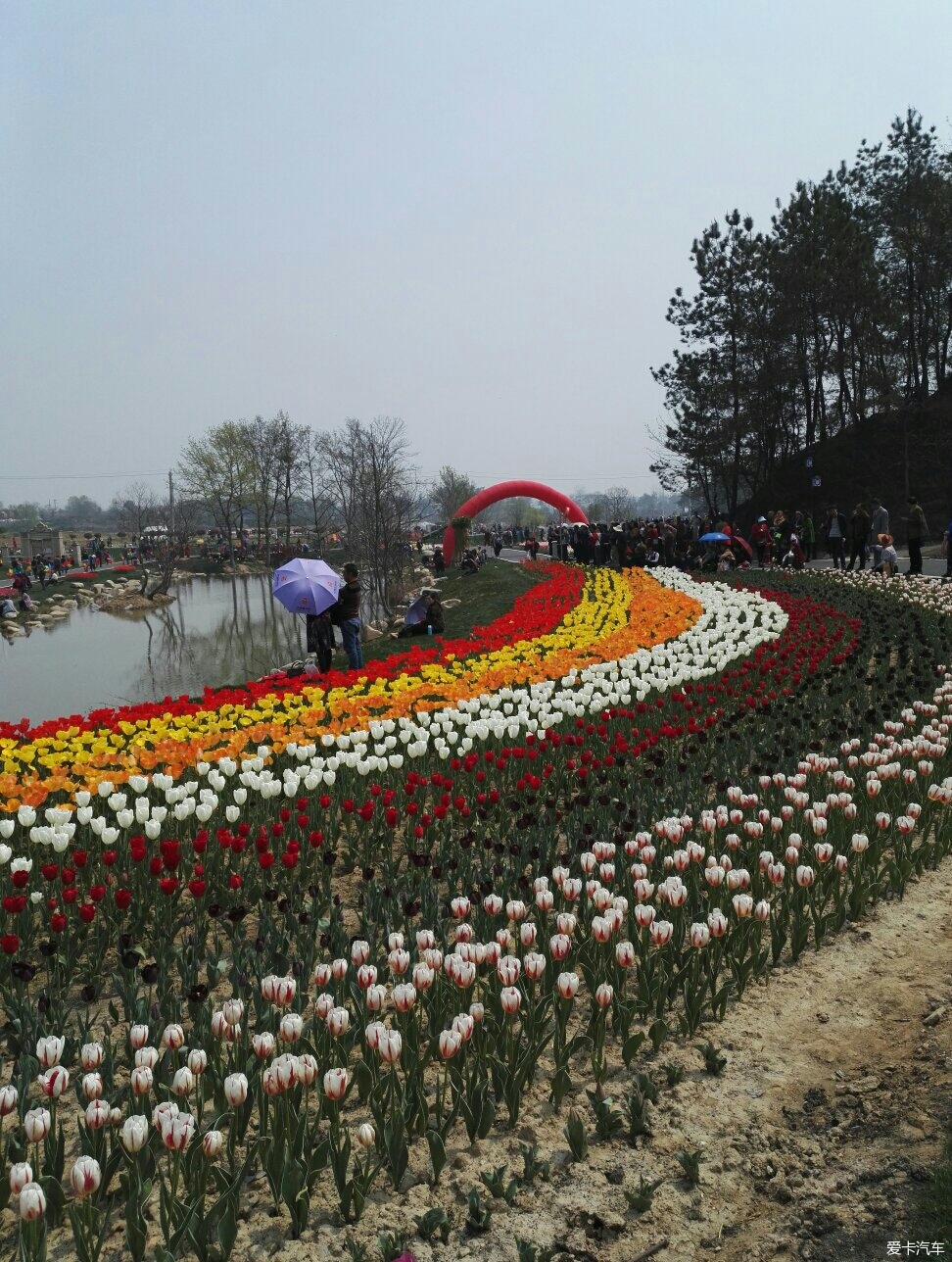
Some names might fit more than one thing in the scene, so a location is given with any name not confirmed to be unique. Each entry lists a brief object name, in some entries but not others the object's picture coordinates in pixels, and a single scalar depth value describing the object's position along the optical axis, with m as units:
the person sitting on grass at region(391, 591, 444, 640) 18.67
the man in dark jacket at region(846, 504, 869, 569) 22.81
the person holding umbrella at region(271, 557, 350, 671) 12.52
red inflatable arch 48.31
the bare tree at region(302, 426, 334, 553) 62.38
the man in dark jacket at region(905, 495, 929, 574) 19.58
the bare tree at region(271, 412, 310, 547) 70.69
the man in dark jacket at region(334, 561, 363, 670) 13.62
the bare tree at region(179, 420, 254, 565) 74.25
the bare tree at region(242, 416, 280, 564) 70.38
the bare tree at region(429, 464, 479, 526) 100.38
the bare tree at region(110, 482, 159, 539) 73.08
